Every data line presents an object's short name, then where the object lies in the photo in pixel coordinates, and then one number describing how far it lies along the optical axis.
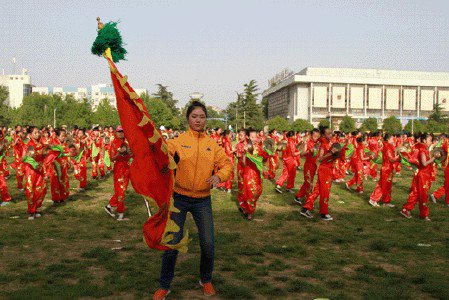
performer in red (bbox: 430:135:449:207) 11.41
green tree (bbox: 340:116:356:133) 81.56
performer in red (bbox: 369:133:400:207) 11.27
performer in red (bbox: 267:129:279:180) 13.98
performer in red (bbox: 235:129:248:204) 9.64
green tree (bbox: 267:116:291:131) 80.59
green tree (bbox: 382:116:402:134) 74.69
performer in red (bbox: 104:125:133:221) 8.99
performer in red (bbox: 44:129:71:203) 10.32
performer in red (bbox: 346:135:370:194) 13.88
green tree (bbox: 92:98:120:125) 75.19
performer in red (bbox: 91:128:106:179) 16.33
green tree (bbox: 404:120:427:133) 68.56
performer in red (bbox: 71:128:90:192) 13.70
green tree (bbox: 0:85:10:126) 78.50
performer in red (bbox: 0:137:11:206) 10.82
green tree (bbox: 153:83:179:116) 107.44
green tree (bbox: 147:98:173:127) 77.49
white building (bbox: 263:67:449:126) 108.69
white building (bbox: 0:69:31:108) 128.00
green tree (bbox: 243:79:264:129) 98.38
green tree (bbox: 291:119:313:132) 81.21
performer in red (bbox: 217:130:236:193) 13.69
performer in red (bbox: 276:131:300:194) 13.97
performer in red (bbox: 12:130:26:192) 13.56
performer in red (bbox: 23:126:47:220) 8.95
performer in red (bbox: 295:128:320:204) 10.50
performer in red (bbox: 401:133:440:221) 9.28
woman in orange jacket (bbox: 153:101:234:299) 4.72
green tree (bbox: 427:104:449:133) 65.56
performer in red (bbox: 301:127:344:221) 8.88
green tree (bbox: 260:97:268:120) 148.70
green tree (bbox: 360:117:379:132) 81.16
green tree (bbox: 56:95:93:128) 75.56
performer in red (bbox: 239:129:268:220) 9.38
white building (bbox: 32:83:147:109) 155.50
